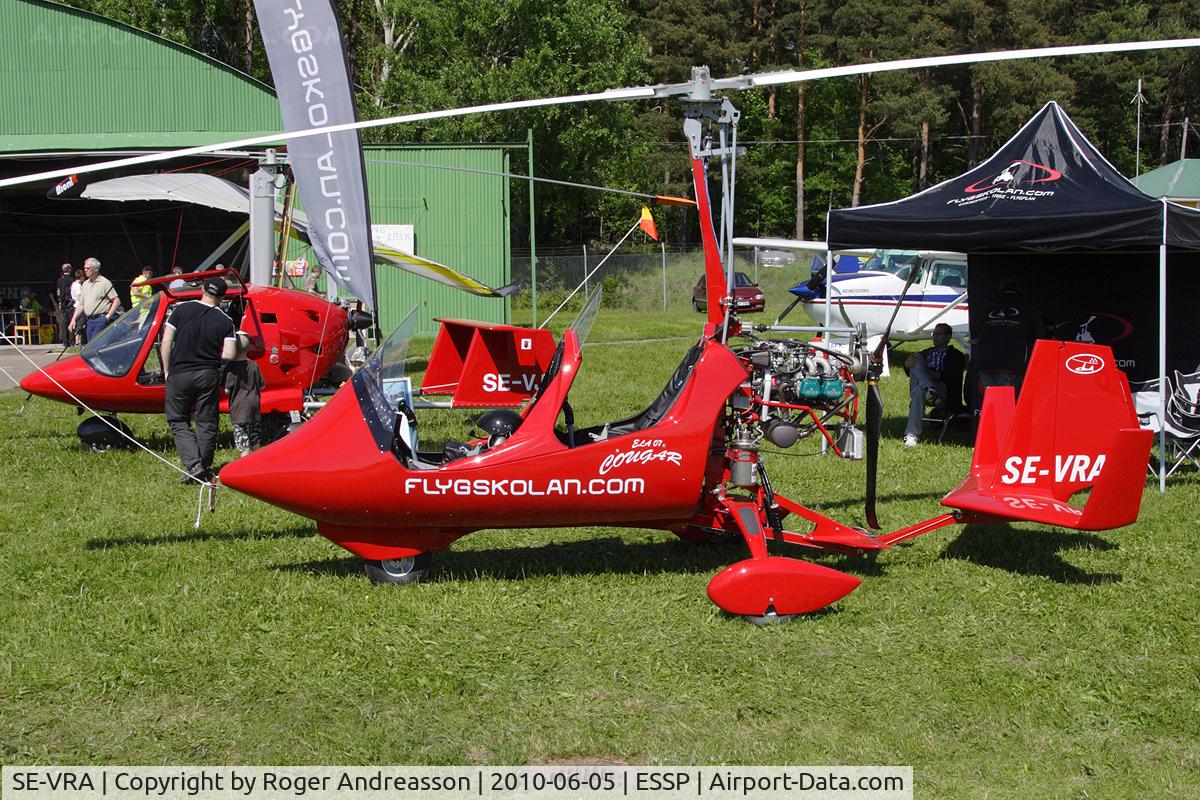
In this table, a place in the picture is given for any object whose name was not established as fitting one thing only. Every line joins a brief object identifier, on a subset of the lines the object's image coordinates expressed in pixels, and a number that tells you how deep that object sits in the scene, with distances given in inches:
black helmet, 260.6
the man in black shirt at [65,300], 853.2
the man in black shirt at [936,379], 454.0
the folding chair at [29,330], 968.9
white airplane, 721.0
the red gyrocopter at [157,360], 407.5
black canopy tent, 359.9
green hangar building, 948.6
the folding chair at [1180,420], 380.8
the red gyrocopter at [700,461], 236.8
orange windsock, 745.1
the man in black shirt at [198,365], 348.8
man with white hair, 655.8
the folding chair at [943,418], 460.4
